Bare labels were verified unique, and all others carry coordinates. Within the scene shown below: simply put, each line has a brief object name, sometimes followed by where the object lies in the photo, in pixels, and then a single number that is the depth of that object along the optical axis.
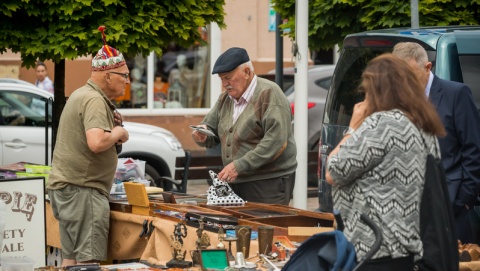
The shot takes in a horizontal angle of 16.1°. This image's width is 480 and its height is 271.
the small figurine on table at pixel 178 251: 9.31
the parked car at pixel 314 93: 24.91
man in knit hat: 11.08
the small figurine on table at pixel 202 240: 9.34
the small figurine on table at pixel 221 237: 9.33
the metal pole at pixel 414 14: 13.92
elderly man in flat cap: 11.84
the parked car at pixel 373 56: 11.26
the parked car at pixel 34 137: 21.12
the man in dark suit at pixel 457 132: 9.90
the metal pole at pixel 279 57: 22.26
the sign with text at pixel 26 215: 11.47
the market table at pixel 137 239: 10.05
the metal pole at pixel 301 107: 15.55
